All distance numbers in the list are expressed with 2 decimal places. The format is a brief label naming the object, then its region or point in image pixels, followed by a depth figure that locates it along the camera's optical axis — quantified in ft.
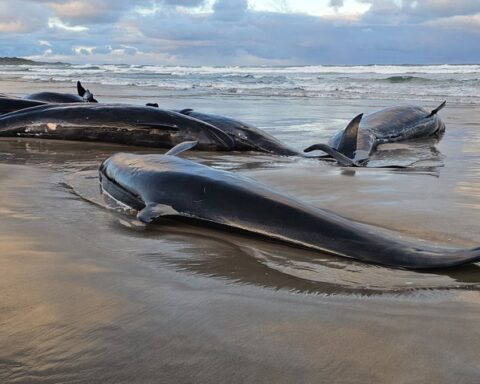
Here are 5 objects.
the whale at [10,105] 27.22
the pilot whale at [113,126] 21.50
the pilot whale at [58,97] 34.32
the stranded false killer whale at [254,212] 8.11
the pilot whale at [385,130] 20.71
